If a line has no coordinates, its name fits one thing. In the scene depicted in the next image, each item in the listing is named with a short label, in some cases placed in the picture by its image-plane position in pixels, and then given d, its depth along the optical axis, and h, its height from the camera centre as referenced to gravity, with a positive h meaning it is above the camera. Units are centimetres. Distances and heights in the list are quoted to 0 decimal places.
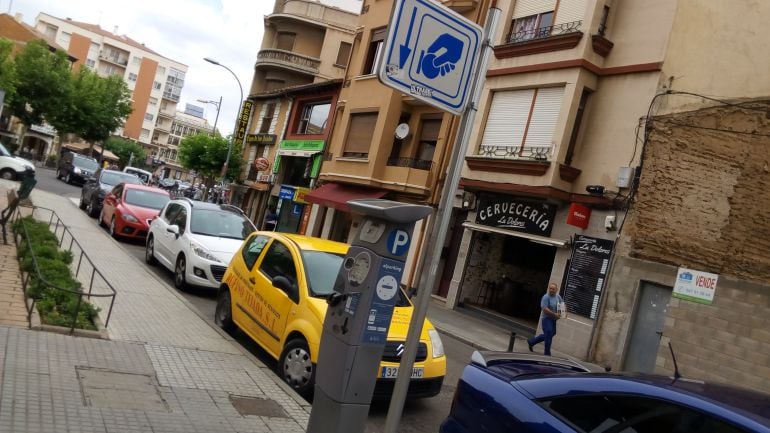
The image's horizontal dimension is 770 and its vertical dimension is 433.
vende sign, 1212 +30
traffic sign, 339 +102
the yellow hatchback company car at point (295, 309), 624 -119
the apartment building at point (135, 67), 9075 +1427
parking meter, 421 -65
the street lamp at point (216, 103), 4276 +530
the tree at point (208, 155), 3556 +136
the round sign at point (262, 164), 3297 +151
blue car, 283 -65
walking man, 1221 -100
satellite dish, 2169 +335
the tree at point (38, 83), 4647 +409
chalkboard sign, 1424 -1
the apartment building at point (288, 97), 3064 +538
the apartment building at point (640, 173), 1241 +250
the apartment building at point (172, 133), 10769 +640
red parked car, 1616 -129
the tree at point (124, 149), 8394 +119
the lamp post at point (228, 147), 3309 +205
